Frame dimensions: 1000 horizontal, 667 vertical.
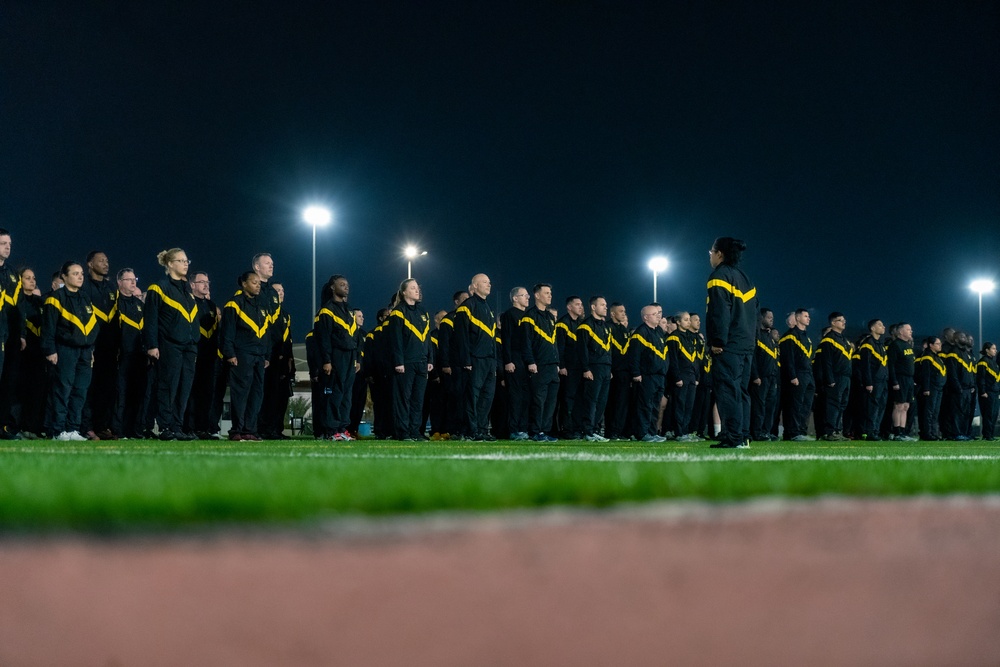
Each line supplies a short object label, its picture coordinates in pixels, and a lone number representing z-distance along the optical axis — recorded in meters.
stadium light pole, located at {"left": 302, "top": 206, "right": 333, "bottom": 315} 30.05
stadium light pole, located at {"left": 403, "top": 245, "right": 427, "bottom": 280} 31.98
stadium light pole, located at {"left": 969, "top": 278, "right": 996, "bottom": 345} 45.06
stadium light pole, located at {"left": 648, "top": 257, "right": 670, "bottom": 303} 38.77
